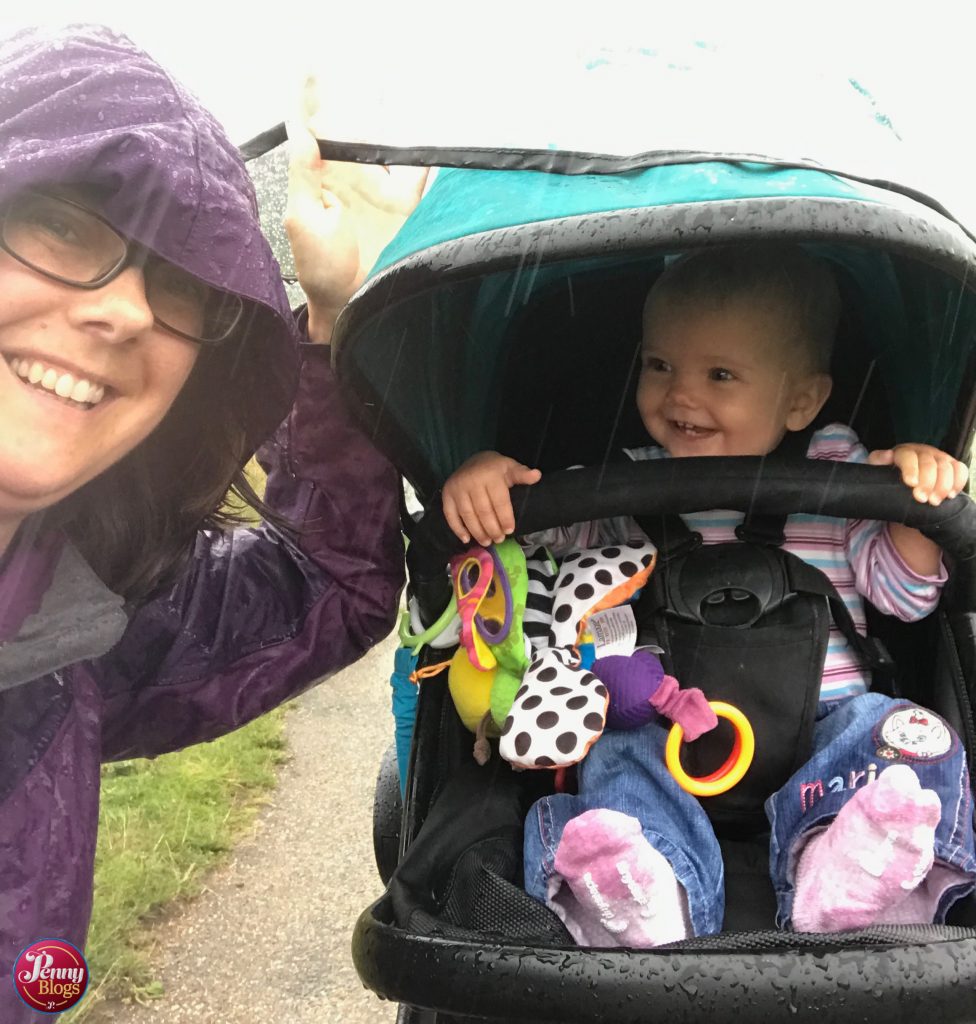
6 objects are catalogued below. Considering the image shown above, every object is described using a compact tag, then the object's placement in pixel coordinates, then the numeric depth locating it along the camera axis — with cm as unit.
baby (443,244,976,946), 116
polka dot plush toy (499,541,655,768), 138
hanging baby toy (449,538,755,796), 139
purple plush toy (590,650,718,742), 144
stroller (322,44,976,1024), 96
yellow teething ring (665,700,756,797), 138
